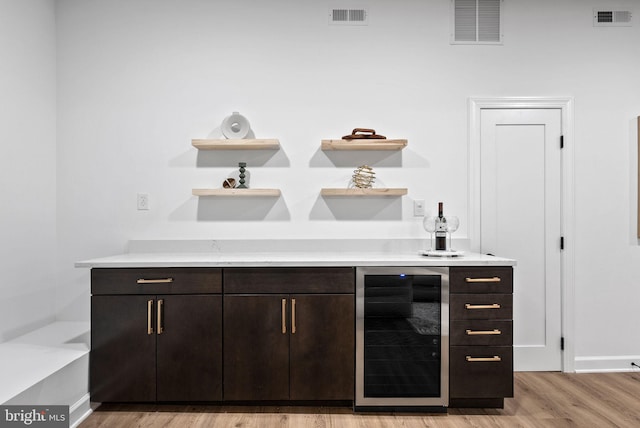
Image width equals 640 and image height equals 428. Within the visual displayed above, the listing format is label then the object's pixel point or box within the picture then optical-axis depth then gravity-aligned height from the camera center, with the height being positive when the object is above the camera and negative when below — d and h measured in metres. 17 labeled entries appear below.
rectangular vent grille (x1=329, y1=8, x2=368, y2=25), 2.95 +1.47
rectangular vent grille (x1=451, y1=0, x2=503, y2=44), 2.97 +1.45
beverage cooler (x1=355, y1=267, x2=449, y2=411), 2.29 -0.71
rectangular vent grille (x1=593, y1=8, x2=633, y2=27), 2.98 +1.48
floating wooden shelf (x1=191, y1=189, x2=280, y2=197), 2.75 +0.14
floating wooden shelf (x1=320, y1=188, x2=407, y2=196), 2.77 +0.14
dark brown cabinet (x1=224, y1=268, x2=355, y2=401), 2.29 -0.72
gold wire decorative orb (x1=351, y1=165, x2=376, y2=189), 2.81 +0.25
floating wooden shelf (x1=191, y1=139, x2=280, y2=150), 2.76 +0.49
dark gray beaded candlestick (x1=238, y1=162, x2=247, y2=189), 2.82 +0.27
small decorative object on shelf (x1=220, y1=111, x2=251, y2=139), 2.84 +0.62
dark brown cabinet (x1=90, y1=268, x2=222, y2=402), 2.28 -0.77
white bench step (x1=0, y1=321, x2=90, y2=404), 1.86 -0.81
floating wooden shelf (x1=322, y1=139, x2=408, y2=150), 2.79 +0.49
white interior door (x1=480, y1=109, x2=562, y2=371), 2.94 +0.00
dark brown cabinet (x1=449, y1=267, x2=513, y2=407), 2.28 -0.73
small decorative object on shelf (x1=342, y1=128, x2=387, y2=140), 2.80 +0.54
